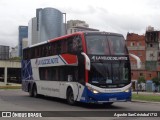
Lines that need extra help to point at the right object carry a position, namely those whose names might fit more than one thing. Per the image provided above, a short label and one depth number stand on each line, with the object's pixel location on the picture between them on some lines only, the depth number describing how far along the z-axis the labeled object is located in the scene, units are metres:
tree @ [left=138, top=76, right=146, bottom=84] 99.97
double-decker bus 21.42
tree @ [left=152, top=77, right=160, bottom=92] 98.44
